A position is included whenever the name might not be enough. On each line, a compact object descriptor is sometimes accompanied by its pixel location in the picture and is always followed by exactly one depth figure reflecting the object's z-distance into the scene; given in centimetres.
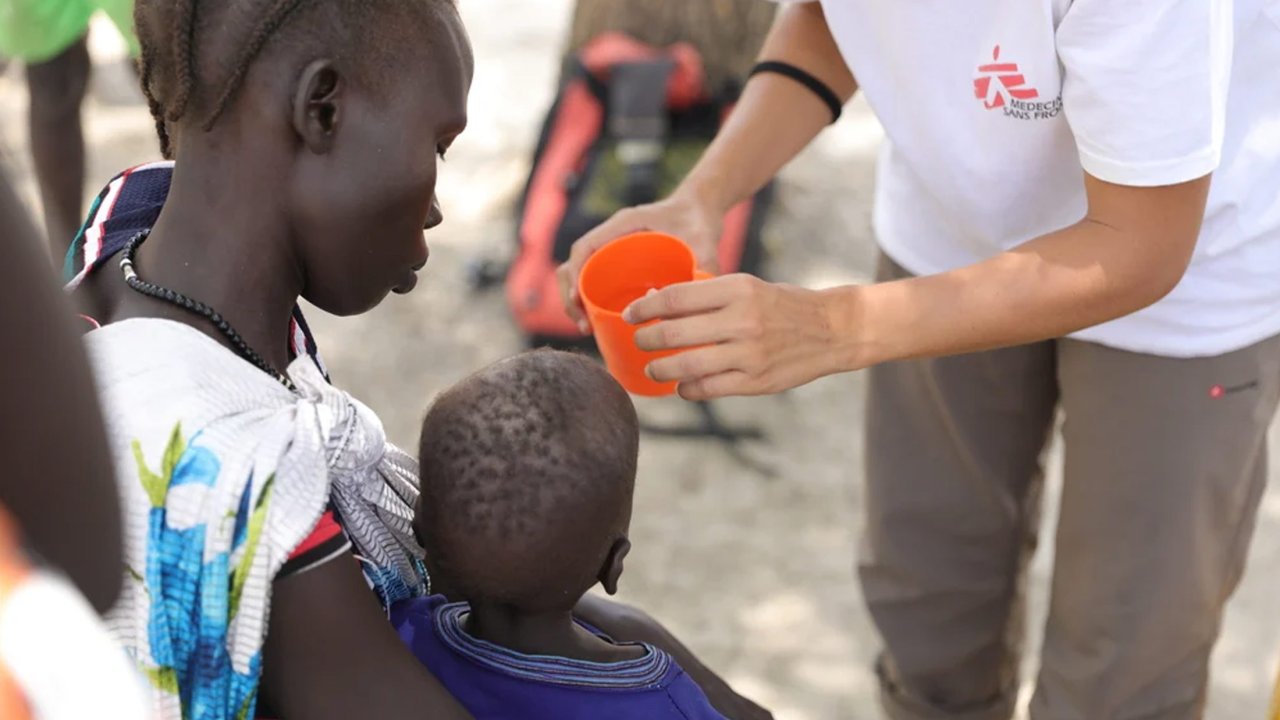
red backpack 398
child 147
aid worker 161
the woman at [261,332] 125
